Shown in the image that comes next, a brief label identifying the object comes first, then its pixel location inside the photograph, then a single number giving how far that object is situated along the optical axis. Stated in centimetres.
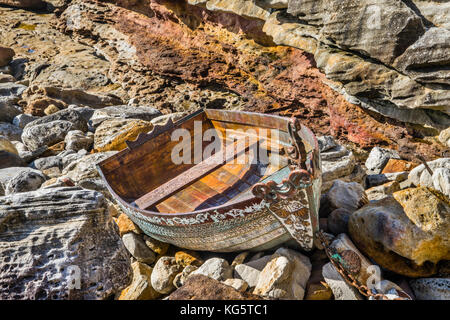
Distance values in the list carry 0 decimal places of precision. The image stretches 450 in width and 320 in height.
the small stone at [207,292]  265
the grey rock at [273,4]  664
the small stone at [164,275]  370
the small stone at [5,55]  1258
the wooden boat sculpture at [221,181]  317
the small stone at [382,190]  446
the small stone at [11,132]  834
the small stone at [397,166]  562
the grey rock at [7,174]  555
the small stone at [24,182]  531
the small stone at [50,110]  905
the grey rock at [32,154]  721
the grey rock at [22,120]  873
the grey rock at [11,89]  1066
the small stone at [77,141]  734
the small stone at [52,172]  642
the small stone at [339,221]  377
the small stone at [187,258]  391
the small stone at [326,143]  529
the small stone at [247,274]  333
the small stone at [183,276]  366
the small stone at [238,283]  319
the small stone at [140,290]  365
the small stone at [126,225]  459
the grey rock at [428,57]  467
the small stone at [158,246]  432
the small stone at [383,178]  509
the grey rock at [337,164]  499
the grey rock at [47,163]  686
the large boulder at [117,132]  685
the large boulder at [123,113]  838
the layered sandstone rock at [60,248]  269
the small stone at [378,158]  592
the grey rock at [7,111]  904
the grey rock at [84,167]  580
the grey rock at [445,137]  534
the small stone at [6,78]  1156
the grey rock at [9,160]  665
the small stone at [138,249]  425
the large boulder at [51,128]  770
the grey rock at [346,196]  406
